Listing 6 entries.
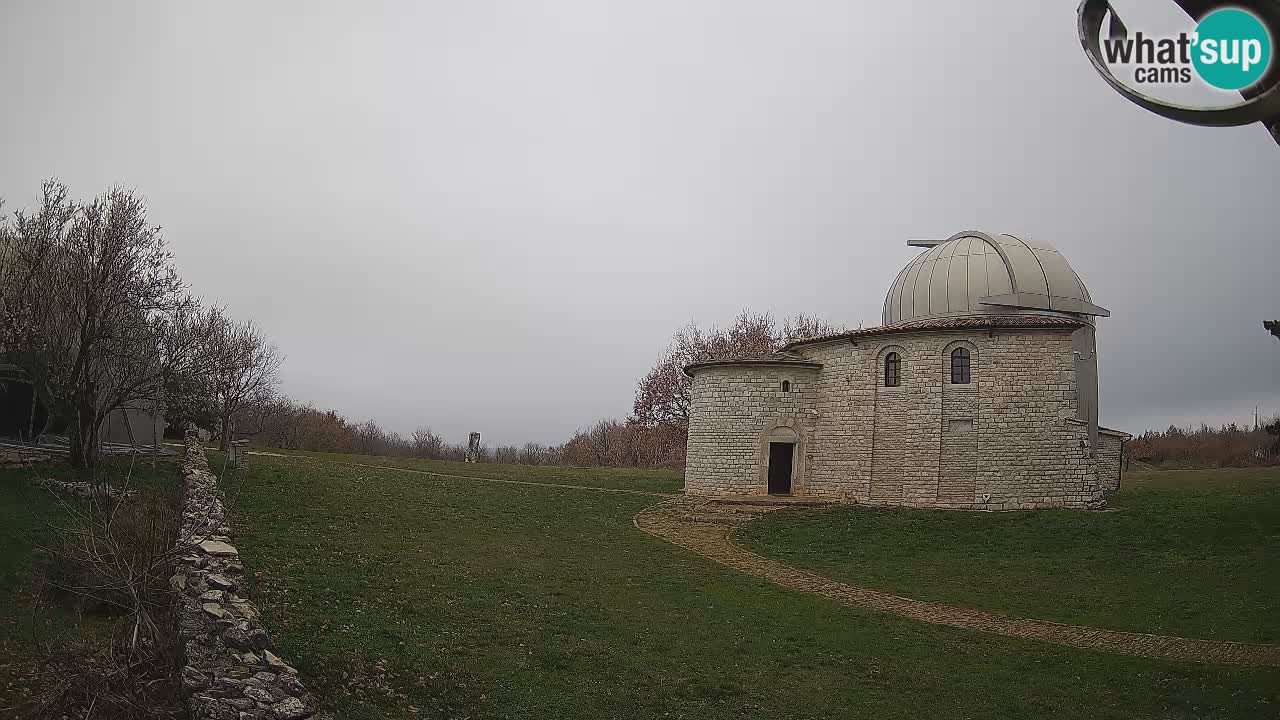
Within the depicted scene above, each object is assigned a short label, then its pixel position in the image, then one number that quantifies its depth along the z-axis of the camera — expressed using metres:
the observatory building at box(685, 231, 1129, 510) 22.84
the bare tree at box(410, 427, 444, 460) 68.90
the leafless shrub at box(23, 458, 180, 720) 7.16
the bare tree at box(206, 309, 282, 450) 29.52
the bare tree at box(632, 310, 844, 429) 43.00
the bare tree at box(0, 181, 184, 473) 18.53
